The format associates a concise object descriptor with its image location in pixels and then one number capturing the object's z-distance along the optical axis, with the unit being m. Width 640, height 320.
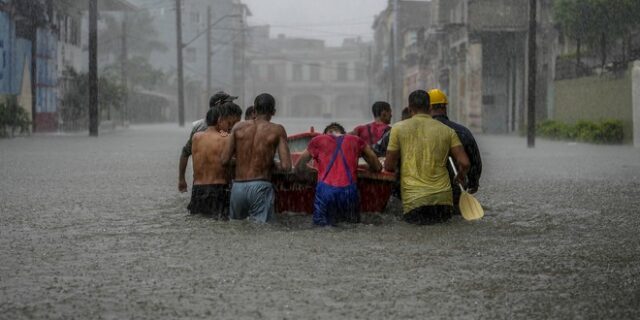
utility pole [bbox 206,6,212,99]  66.06
